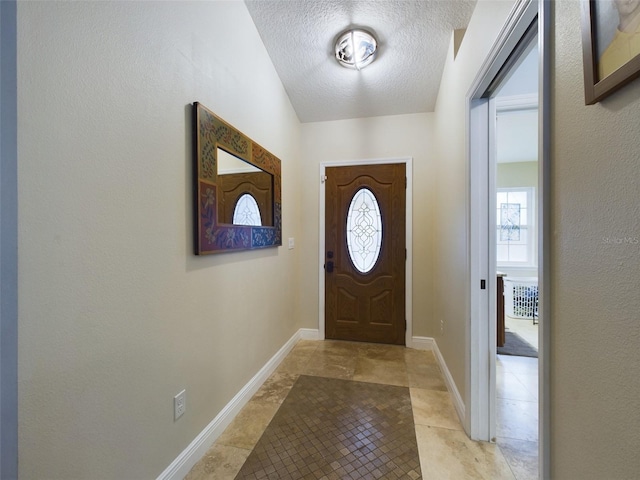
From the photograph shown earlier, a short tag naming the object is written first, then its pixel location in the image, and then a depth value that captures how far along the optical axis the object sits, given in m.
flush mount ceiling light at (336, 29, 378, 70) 2.15
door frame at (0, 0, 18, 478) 0.70
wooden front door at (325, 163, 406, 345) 3.02
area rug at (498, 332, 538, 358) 2.81
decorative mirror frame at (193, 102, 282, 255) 1.44
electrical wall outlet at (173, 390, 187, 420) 1.32
